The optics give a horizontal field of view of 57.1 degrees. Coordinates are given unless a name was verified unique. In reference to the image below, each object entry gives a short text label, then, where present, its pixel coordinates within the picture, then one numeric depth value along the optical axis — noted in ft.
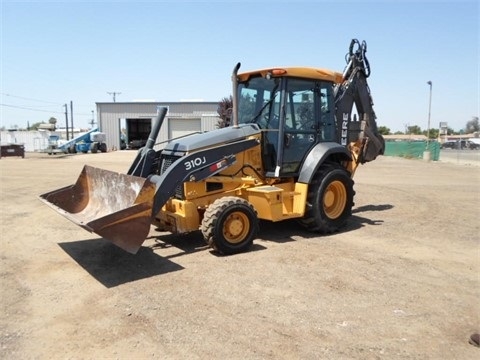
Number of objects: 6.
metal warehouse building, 132.46
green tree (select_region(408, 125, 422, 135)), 408.46
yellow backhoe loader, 20.85
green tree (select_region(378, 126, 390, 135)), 362.18
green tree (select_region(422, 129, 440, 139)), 332.57
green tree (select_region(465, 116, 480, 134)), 365.67
